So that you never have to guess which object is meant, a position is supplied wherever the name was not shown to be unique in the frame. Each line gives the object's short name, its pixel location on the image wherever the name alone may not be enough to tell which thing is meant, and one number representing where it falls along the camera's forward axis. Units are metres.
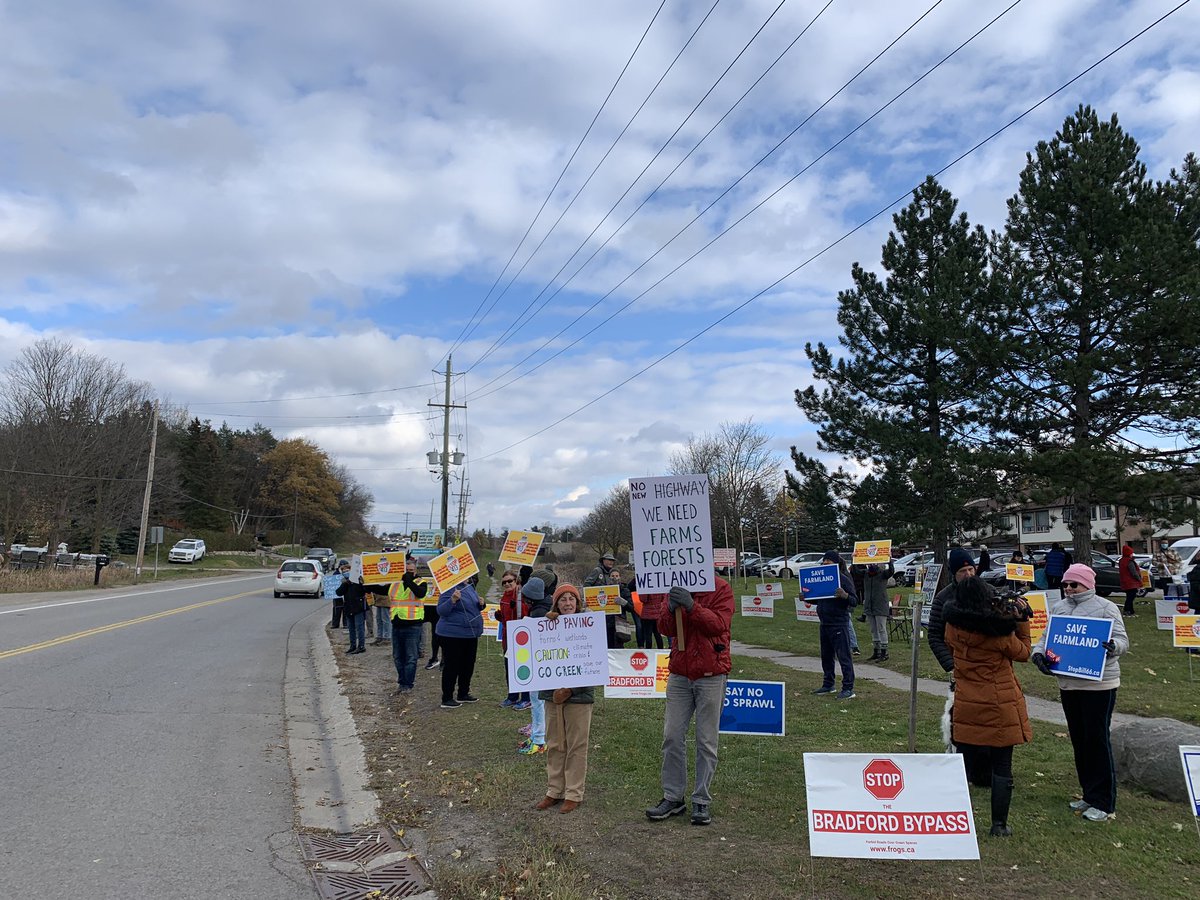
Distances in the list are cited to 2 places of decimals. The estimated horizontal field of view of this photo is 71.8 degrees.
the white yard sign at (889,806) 4.25
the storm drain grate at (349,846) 5.42
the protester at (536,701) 7.53
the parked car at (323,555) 59.30
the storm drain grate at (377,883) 4.79
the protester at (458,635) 9.87
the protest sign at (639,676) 8.92
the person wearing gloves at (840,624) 10.34
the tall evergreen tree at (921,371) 23.88
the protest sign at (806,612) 18.73
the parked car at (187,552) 61.62
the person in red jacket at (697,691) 5.64
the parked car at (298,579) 33.69
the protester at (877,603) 14.07
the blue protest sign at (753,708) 7.01
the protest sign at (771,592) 19.78
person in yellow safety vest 11.08
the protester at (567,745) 6.04
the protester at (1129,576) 20.81
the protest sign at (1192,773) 4.66
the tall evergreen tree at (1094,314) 20.80
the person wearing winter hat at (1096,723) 5.55
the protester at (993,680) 5.24
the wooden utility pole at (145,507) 42.04
